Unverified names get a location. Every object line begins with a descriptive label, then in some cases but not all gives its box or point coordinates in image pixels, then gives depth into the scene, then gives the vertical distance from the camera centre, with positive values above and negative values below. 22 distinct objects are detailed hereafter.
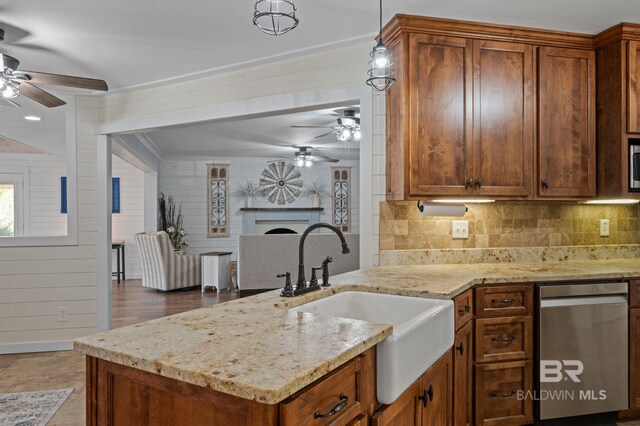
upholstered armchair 6.40 -0.89
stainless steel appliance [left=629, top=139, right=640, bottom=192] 2.70 +0.26
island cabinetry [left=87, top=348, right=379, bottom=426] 0.90 -0.47
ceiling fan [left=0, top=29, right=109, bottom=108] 2.66 +0.86
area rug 2.58 -1.31
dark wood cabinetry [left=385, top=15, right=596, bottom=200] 2.54 +0.61
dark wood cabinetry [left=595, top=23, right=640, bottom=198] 2.67 +0.69
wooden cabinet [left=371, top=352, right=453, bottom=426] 1.28 -0.69
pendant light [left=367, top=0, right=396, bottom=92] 1.79 +0.65
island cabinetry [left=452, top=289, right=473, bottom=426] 2.00 -0.78
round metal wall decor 8.56 +0.53
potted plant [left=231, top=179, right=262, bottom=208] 8.48 +0.34
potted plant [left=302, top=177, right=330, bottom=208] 8.69 +0.37
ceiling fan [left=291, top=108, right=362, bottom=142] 4.75 +1.00
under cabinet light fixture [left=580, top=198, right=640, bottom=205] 2.77 +0.04
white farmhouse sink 1.25 -0.47
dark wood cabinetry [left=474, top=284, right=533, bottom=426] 2.24 -0.80
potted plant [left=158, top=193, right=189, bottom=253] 7.84 -0.25
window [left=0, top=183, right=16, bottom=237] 6.41 +0.12
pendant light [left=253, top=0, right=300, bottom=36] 2.44 +1.17
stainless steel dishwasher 2.30 -0.79
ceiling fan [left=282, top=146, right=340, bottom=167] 6.99 +0.86
